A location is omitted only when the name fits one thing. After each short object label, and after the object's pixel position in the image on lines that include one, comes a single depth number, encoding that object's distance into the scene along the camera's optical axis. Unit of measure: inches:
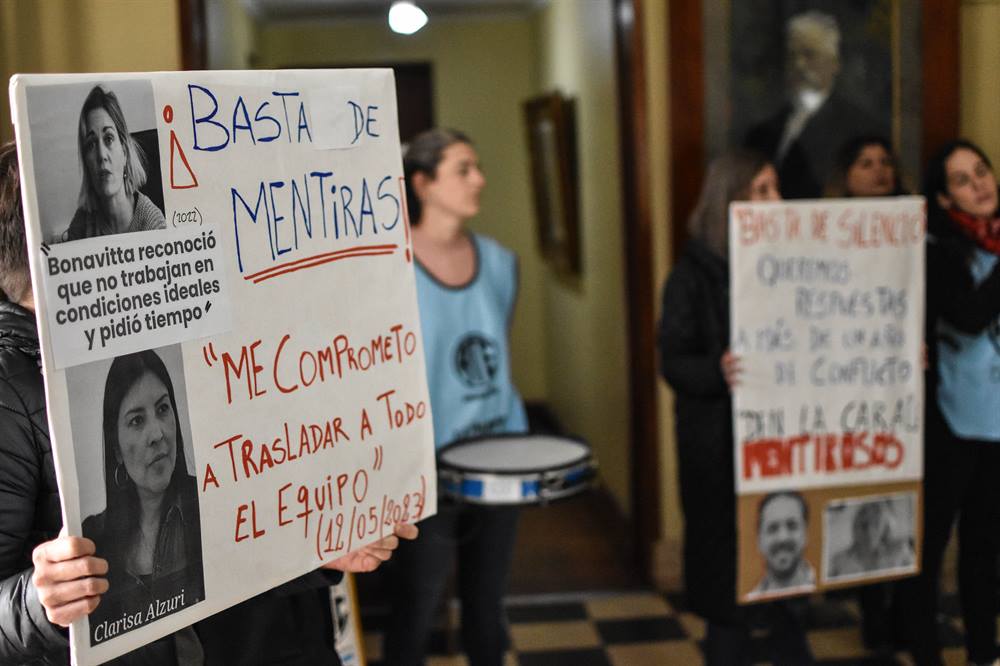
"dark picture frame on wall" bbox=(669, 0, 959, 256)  128.1
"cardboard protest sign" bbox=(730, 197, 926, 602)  94.1
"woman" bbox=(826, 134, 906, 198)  120.9
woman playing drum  92.6
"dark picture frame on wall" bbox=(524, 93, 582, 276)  196.9
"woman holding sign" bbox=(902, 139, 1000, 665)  102.3
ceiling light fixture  112.3
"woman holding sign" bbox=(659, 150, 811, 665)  95.0
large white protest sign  41.0
